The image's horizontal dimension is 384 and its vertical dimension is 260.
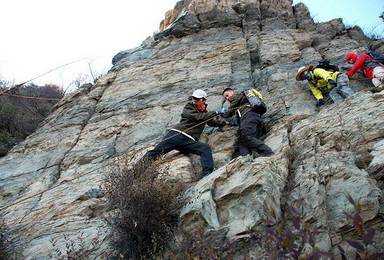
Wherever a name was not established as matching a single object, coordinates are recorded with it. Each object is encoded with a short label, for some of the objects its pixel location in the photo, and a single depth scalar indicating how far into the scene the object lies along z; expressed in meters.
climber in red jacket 6.57
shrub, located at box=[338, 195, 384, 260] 1.80
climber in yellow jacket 6.50
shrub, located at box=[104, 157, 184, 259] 3.76
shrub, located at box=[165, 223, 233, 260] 2.98
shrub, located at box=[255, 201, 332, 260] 1.93
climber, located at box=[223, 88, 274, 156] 5.79
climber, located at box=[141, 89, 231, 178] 6.06
